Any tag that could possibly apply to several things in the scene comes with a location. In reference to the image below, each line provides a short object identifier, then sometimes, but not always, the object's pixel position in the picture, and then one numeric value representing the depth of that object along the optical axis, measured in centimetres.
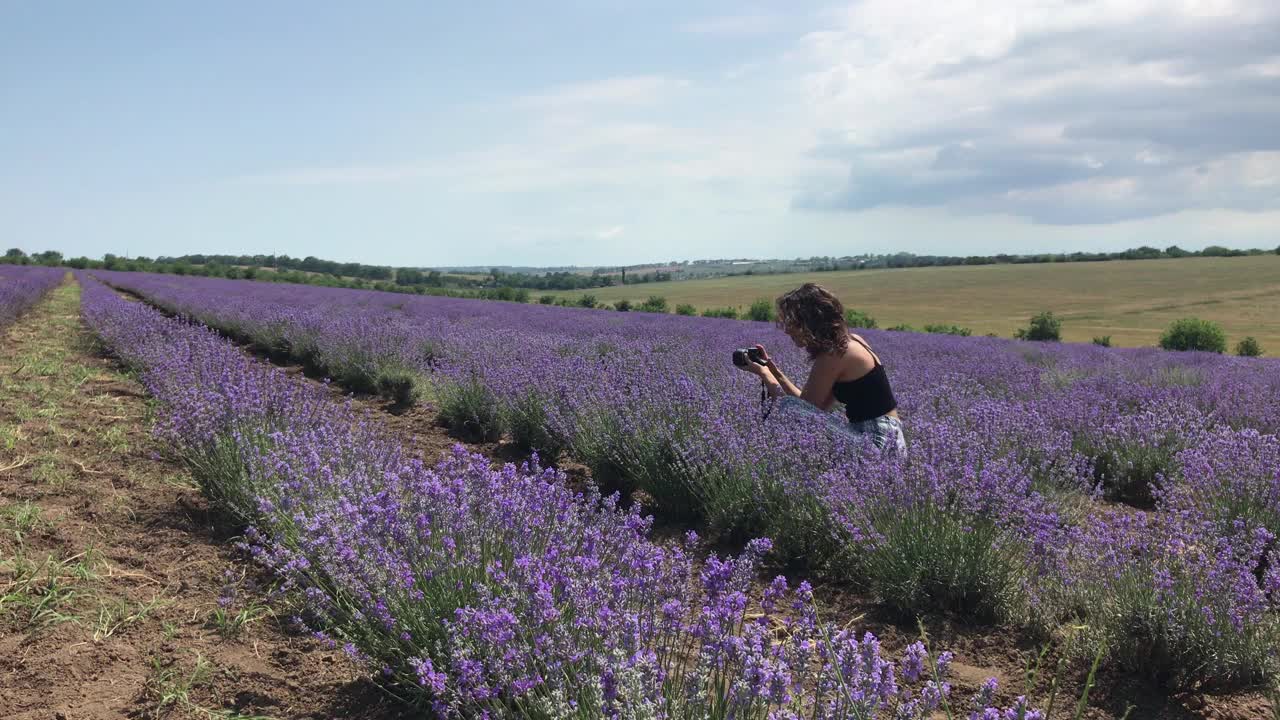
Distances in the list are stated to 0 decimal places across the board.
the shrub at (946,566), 279
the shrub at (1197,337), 1720
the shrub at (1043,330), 2106
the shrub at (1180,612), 221
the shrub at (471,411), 568
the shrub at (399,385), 693
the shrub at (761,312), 2363
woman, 365
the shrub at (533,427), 512
